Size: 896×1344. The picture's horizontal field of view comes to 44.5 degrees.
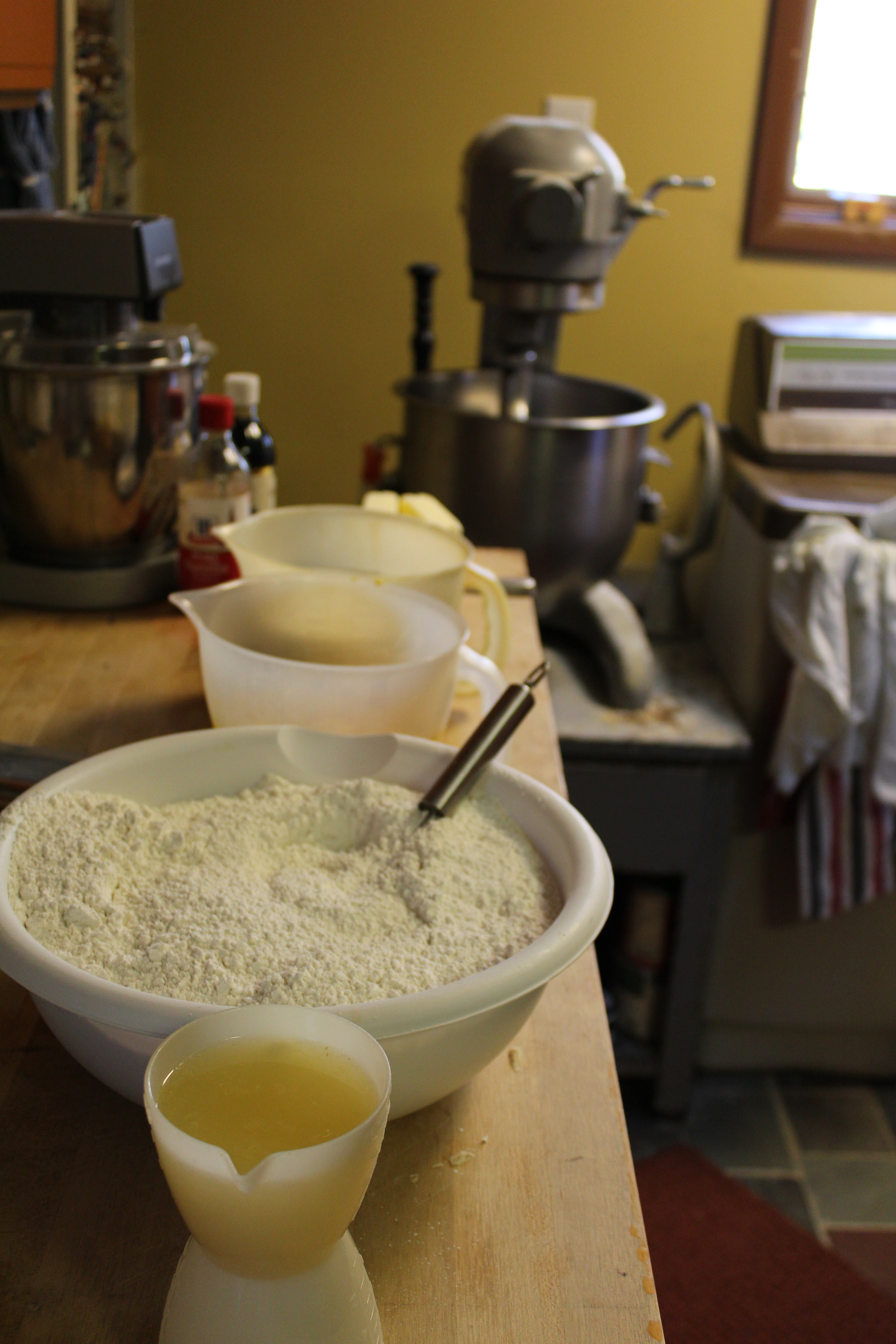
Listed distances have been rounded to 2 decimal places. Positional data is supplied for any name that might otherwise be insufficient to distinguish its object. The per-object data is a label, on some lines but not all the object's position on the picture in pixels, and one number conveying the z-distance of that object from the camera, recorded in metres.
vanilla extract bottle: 1.21
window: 1.93
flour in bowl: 0.48
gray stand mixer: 1.42
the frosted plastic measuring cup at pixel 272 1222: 0.34
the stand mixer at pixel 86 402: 1.06
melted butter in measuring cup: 0.36
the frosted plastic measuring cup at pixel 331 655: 0.75
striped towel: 1.54
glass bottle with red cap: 1.09
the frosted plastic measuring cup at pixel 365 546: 0.96
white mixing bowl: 0.44
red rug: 1.07
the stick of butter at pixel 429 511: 1.10
